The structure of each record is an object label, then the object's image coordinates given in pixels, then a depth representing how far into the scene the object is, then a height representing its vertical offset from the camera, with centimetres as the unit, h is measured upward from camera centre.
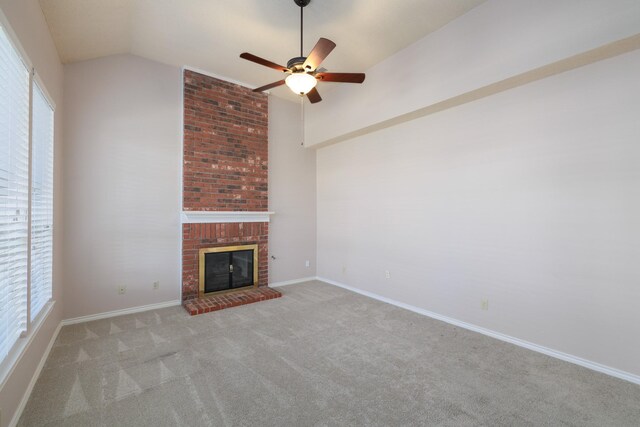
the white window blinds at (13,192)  170 +16
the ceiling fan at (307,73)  244 +133
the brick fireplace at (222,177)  414 +60
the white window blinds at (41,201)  238 +14
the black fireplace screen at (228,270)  435 -86
